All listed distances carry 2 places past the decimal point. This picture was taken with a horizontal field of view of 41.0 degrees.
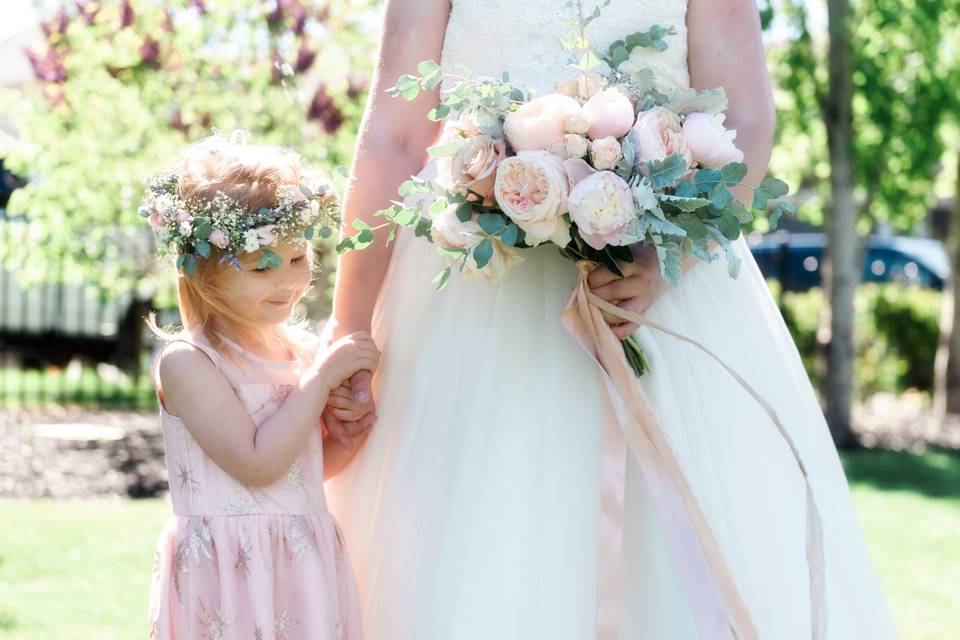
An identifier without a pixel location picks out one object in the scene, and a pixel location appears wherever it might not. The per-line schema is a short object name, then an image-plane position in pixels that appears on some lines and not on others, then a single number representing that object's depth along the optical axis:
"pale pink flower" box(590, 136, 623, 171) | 2.35
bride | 2.57
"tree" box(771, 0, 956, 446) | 10.88
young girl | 2.78
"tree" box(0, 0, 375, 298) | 8.34
